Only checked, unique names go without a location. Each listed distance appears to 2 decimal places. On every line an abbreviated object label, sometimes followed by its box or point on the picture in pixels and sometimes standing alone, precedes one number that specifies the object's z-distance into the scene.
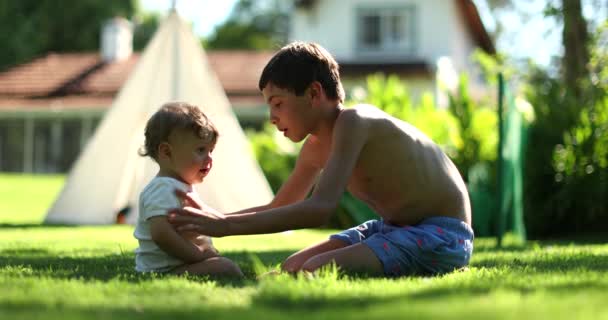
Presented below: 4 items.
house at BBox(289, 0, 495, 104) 23.55
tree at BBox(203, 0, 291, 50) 48.41
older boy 3.74
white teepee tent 9.20
